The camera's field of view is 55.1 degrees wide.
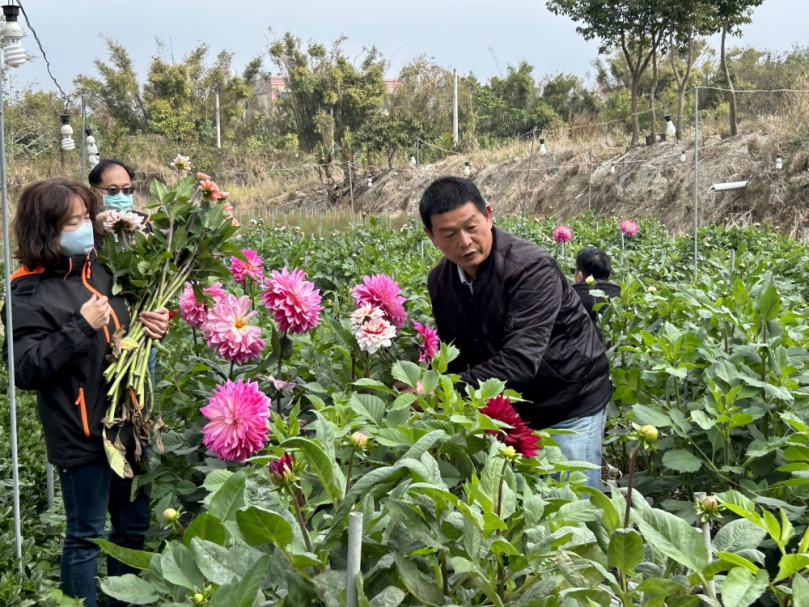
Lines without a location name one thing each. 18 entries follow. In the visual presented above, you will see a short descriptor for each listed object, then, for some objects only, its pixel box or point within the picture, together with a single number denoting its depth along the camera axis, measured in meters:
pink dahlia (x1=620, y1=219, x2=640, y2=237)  6.82
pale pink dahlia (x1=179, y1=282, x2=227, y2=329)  2.47
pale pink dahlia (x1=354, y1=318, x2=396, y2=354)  1.91
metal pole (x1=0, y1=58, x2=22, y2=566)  2.22
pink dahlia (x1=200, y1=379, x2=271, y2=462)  1.49
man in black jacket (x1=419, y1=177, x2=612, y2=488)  2.13
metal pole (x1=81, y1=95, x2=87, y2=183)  5.12
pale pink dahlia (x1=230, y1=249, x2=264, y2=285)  2.90
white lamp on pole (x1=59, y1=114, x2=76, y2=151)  6.11
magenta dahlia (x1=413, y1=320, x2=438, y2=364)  2.17
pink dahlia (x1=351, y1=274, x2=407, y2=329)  2.03
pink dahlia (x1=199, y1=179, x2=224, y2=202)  2.38
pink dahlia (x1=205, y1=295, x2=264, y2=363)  2.02
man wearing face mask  3.32
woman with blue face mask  2.23
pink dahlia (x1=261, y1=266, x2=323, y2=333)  1.98
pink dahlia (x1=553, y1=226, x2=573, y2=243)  6.18
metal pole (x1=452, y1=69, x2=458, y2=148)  29.45
